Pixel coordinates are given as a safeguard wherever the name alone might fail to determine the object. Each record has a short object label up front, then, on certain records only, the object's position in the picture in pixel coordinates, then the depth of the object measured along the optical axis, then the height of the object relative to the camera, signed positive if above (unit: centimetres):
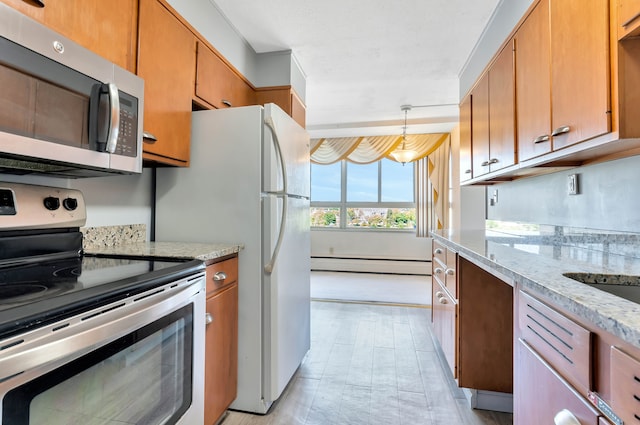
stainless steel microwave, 91 +37
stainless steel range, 67 -29
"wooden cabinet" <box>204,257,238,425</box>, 146 -61
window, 579 +45
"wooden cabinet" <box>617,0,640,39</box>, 92 +62
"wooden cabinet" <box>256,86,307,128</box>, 262 +102
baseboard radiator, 547 -84
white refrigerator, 170 +2
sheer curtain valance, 509 +122
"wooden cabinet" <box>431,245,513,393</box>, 175 -63
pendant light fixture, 441 +92
